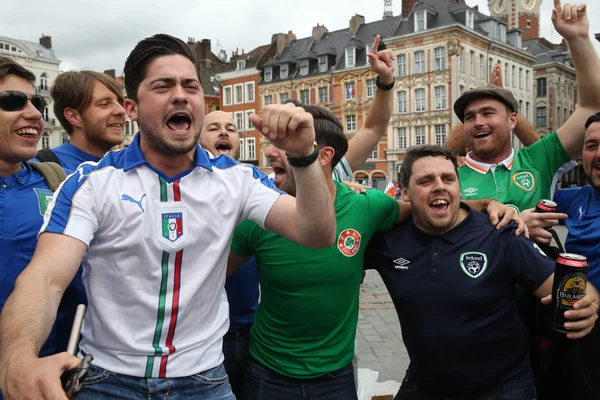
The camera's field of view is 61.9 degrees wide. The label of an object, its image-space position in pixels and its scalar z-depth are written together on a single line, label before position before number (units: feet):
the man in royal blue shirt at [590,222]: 8.96
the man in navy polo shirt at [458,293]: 8.90
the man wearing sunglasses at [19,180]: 7.77
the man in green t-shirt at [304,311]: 8.73
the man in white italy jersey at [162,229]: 6.05
